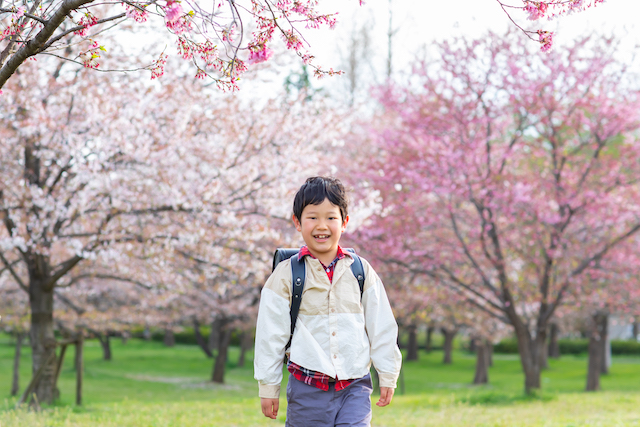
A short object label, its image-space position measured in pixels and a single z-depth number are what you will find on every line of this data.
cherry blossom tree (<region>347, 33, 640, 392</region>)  10.12
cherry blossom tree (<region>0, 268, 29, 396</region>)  12.61
